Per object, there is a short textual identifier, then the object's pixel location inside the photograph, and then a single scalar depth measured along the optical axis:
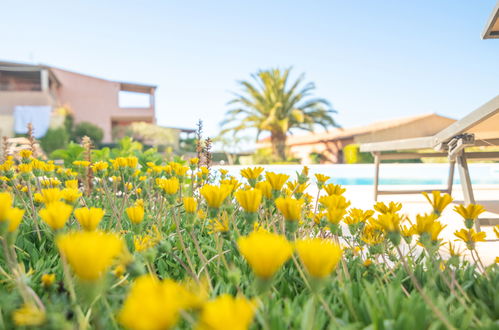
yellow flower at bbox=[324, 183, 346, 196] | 0.96
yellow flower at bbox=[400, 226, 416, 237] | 0.83
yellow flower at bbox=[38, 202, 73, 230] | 0.51
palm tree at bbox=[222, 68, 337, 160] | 14.43
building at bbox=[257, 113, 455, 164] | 17.77
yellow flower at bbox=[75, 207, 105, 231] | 0.53
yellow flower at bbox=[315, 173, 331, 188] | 1.17
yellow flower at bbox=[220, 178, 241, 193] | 1.02
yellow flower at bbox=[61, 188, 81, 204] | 0.80
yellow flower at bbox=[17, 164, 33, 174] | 1.21
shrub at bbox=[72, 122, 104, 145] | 16.22
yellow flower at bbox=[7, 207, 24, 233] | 0.51
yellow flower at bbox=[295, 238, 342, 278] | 0.38
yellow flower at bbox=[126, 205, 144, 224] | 0.69
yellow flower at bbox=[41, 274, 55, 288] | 0.57
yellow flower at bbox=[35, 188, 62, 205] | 0.69
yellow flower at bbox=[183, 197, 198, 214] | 0.76
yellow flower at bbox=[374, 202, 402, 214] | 0.84
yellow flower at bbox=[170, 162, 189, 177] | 1.25
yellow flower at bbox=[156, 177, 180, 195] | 0.97
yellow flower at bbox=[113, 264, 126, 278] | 0.63
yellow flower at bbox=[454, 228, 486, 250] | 0.85
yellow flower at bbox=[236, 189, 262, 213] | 0.65
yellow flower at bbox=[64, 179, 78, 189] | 1.22
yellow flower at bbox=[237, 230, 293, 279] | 0.33
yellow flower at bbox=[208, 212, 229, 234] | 0.70
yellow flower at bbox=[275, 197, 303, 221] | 0.61
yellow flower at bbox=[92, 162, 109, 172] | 1.40
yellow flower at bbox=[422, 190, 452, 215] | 0.77
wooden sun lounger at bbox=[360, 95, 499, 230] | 2.18
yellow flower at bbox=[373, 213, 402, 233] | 0.68
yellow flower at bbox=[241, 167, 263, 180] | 0.95
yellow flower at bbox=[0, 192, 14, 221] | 0.52
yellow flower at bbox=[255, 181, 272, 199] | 0.84
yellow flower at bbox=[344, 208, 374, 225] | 1.01
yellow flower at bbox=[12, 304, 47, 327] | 0.35
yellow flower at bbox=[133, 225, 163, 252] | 0.78
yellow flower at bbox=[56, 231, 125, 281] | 0.29
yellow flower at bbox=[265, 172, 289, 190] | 0.82
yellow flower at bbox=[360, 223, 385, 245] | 0.93
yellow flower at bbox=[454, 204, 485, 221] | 0.82
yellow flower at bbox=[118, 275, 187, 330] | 0.25
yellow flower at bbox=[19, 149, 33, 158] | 1.42
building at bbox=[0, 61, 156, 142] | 16.42
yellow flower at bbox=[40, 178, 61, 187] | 1.33
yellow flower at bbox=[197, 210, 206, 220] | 1.23
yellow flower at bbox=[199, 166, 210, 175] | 1.58
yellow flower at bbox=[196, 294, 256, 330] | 0.25
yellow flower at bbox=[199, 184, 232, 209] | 0.68
